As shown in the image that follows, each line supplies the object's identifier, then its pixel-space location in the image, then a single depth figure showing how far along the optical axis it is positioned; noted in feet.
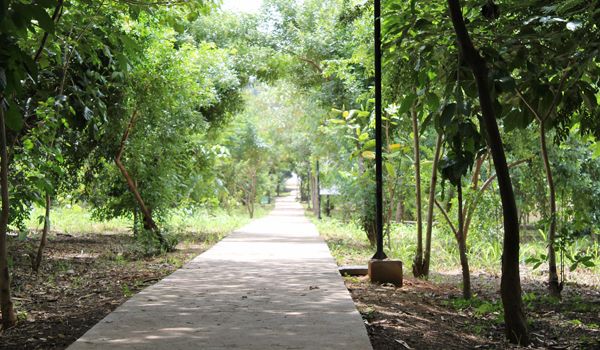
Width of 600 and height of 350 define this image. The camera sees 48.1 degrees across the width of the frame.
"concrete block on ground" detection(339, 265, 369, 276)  32.12
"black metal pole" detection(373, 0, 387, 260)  28.40
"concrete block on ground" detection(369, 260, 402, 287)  29.50
